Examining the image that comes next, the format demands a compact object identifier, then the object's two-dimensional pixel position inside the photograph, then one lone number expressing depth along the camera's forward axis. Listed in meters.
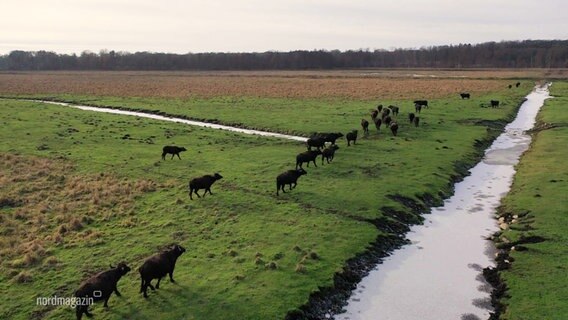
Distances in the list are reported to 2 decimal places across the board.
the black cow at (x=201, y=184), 23.28
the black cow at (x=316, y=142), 33.75
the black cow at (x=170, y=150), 32.03
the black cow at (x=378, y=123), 41.78
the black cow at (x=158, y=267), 14.39
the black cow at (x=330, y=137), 35.62
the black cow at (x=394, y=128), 39.72
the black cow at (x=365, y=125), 40.72
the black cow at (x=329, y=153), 30.60
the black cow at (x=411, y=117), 44.59
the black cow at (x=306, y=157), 28.72
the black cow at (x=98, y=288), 13.35
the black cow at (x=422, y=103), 53.67
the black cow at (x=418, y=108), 51.41
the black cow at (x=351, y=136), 35.97
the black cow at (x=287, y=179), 23.97
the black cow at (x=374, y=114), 44.87
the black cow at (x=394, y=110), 49.26
